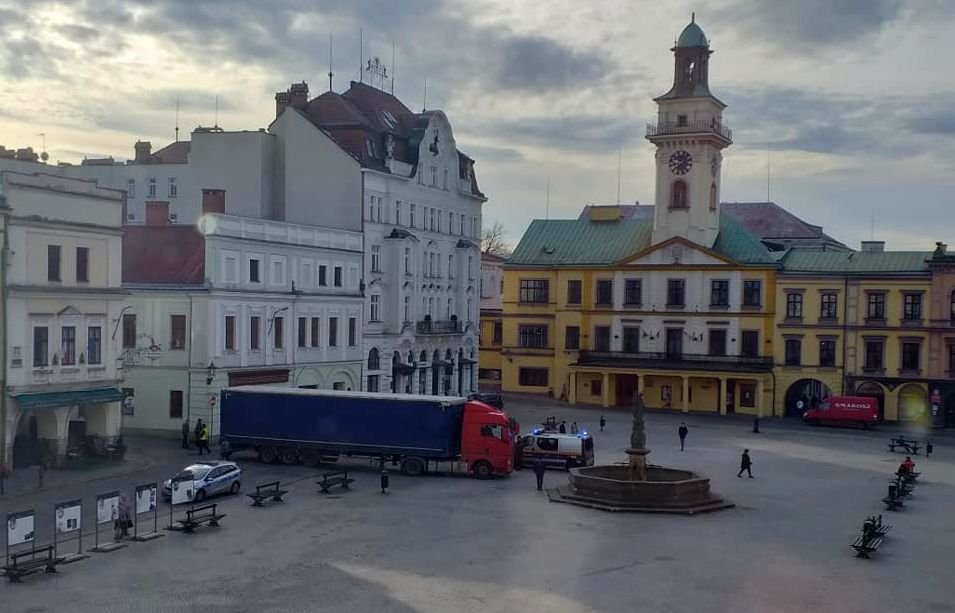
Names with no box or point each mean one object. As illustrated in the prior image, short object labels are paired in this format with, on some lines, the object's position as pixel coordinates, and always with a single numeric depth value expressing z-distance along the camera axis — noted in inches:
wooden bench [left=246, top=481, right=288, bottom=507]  1390.7
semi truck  1684.3
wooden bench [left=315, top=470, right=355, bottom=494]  1502.2
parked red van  2539.4
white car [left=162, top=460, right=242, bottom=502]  1401.3
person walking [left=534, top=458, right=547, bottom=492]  1551.6
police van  1777.8
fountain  1421.0
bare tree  5885.8
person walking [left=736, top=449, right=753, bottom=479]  1731.1
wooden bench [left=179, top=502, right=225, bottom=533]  1218.0
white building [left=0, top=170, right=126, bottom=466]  1568.7
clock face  2952.8
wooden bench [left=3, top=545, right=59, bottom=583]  983.6
